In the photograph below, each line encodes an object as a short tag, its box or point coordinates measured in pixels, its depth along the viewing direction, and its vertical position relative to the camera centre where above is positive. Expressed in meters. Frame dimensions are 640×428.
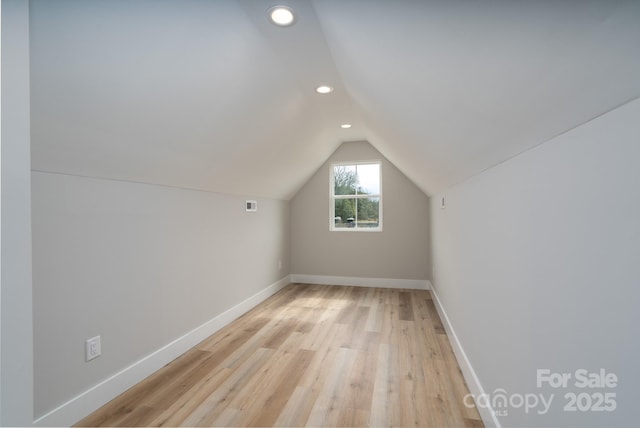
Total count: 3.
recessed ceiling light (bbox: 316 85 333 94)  2.47 +1.06
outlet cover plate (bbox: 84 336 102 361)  1.74 -0.79
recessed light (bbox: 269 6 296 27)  1.51 +1.05
